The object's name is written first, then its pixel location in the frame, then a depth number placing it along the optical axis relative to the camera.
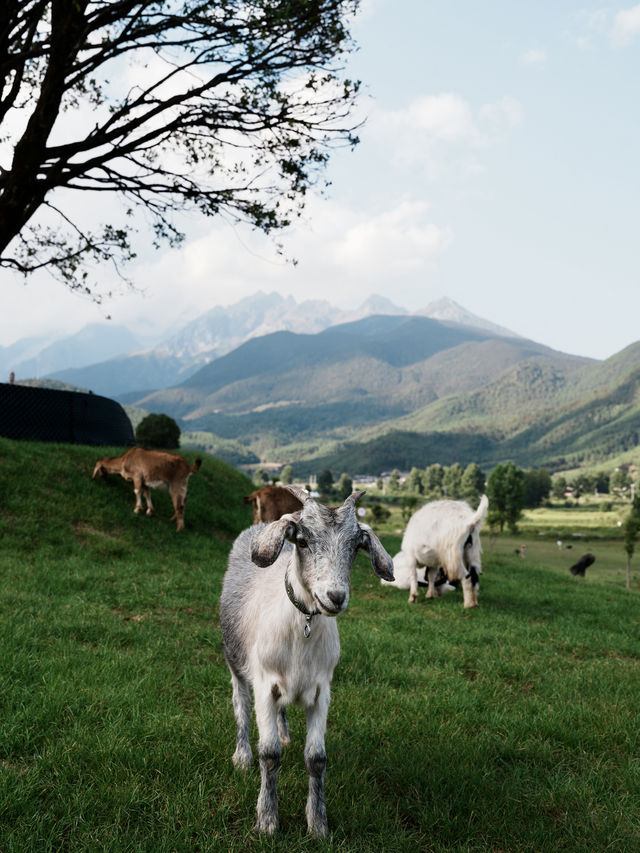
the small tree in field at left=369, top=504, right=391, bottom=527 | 62.76
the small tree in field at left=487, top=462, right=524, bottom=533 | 84.62
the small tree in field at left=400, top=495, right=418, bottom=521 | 54.13
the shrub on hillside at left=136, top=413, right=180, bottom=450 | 26.55
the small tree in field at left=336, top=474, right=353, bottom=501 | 142.25
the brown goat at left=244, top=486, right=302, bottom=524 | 13.23
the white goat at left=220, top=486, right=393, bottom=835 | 3.36
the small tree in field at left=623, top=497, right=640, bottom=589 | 29.20
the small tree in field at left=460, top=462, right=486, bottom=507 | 143.88
